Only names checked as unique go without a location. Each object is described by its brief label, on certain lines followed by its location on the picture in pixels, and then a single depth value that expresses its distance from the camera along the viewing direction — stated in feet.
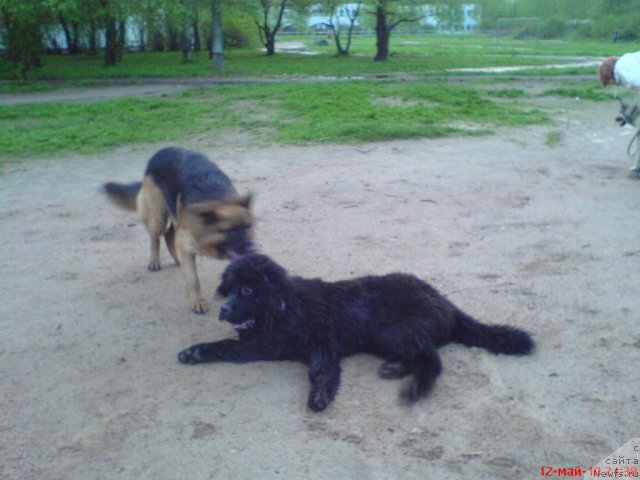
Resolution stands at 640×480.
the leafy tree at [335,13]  104.76
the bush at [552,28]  152.97
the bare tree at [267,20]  119.70
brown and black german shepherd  15.07
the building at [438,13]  103.71
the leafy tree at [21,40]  75.10
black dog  13.26
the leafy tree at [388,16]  96.78
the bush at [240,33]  150.41
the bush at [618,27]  123.95
